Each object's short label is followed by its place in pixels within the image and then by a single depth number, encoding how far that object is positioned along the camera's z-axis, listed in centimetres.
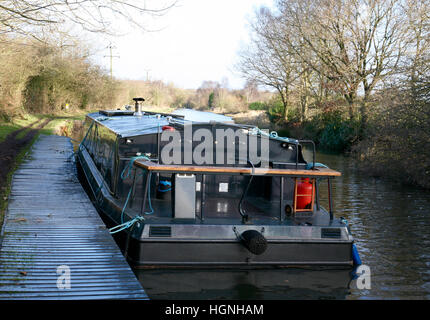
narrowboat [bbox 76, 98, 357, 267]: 667
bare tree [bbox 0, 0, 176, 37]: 810
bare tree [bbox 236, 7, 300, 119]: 2964
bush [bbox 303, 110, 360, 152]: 2259
